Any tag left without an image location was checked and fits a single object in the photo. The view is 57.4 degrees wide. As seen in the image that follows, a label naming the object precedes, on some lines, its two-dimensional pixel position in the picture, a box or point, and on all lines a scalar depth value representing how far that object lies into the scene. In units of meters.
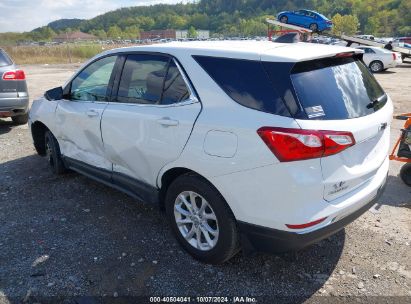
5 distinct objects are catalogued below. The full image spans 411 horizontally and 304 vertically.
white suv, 2.41
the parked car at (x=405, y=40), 28.85
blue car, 20.83
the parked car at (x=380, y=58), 19.11
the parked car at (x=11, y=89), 6.92
